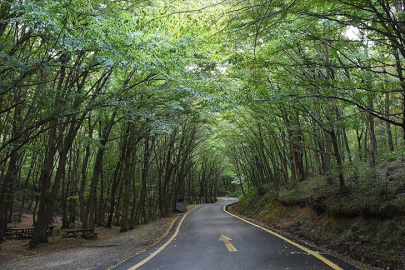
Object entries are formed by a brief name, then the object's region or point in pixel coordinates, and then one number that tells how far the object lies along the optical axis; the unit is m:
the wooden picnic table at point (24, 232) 15.45
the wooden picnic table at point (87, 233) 11.94
